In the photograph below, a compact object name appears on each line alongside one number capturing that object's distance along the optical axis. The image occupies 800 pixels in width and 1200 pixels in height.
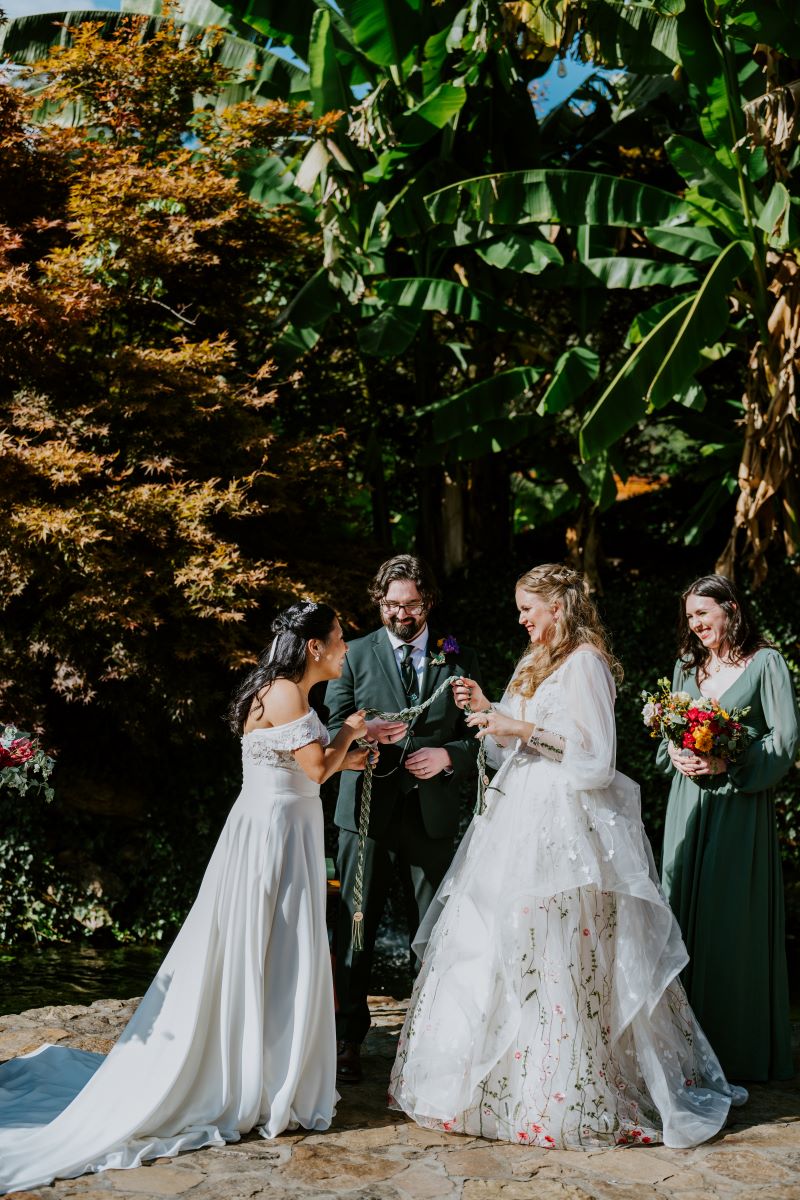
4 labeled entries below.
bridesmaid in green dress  4.64
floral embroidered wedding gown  3.79
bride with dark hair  3.67
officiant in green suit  4.64
